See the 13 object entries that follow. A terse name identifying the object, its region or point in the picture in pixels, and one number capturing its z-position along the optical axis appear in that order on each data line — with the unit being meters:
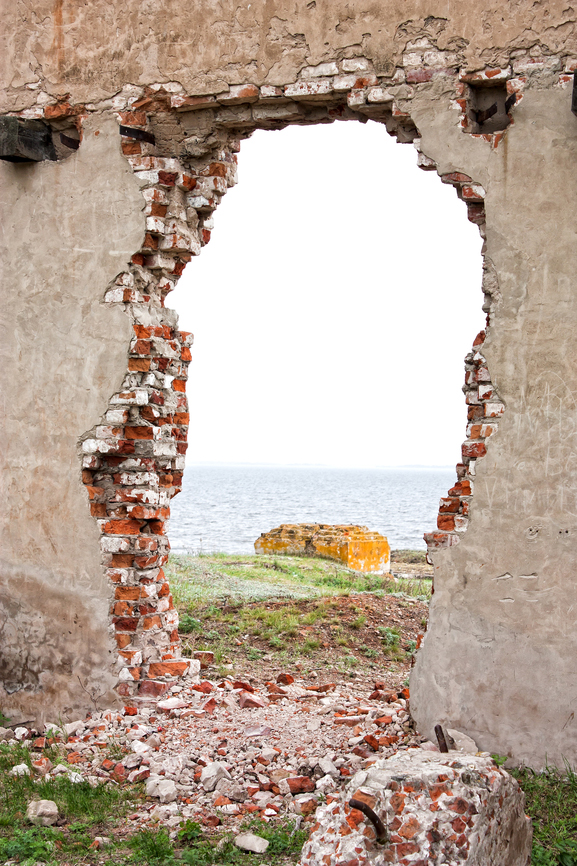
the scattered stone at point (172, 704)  5.29
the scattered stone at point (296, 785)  4.21
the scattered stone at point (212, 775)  4.27
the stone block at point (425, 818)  2.80
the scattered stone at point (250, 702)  5.47
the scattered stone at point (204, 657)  6.59
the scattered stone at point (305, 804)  3.99
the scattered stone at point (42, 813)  3.96
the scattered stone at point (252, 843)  3.62
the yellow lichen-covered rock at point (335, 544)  15.40
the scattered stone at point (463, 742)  4.48
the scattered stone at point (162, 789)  4.17
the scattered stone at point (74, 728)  5.18
